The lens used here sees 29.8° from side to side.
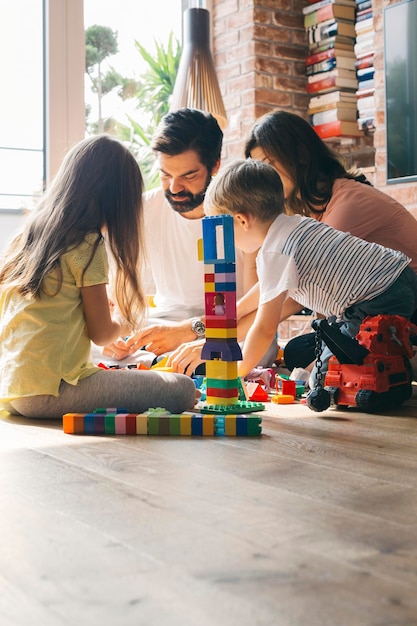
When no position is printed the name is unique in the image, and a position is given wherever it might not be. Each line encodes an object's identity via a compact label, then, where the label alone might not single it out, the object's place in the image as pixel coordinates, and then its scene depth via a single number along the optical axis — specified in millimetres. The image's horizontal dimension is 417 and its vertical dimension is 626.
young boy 2025
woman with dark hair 2379
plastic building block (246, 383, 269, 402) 2268
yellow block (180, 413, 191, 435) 1704
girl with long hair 1877
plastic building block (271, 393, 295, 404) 2225
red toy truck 2018
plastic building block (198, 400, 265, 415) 1875
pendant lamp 3375
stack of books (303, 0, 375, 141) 3863
